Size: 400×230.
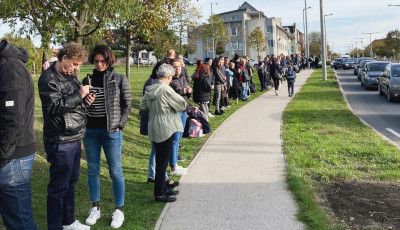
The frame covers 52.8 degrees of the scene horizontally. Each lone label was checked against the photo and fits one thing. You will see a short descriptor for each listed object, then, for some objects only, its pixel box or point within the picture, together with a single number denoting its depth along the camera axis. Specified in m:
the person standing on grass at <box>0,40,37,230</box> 3.16
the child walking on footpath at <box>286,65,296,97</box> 18.41
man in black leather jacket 3.99
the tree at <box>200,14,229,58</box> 40.59
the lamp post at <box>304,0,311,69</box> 50.43
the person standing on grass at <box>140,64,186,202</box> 5.22
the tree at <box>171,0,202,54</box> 31.36
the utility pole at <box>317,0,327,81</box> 26.58
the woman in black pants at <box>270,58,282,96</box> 18.91
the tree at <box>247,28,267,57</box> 55.12
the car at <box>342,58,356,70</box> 48.65
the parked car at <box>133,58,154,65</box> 78.51
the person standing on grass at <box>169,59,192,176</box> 6.61
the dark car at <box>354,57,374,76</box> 34.64
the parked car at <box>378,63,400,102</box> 16.38
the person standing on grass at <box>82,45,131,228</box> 4.61
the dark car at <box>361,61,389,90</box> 22.08
